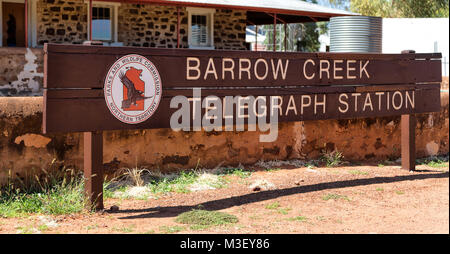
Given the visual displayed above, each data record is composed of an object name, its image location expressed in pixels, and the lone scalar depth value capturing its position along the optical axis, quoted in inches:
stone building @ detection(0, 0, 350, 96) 568.1
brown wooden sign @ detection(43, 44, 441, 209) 261.0
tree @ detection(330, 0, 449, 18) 1218.6
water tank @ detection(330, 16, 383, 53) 459.2
